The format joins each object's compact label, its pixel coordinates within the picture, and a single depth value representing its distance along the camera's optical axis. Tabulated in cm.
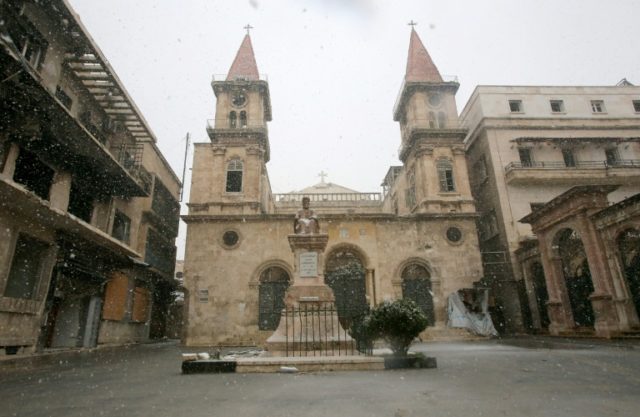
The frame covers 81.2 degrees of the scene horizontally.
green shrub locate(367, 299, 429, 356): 733
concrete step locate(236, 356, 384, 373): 711
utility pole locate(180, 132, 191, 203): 3203
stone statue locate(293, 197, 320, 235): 1105
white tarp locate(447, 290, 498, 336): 1967
